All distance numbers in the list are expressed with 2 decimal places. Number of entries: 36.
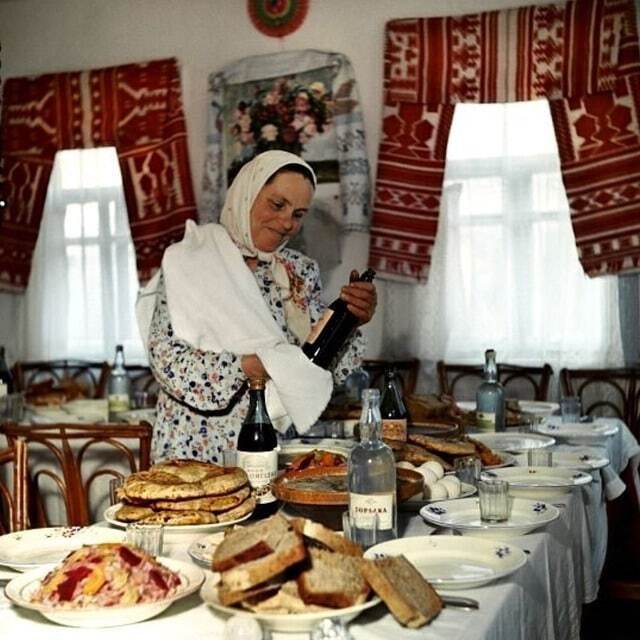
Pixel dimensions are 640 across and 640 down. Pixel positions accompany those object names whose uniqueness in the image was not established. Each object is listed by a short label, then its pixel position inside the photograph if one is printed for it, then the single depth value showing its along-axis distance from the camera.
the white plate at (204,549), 1.42
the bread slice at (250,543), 1.16
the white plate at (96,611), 1.15
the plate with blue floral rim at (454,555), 1.33
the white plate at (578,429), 2.88
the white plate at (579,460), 2.21
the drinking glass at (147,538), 1.39
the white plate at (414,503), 1.77
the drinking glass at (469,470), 1.95
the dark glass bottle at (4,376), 3.72
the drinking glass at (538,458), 2.21
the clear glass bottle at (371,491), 1.46
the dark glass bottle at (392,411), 2.20
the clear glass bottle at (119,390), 3.59
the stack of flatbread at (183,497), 1.56
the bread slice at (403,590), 1.14
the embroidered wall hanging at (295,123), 4.76
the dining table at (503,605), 1.15
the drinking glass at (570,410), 3.25
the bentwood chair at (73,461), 2.35
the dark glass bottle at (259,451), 1.71
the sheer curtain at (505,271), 4.44
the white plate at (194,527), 1.55
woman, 2.22
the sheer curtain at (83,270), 5.22
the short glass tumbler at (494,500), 1.60
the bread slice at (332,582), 1.12
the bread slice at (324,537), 1.22
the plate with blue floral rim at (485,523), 1.55
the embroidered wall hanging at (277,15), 4.92
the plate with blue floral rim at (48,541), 1.49
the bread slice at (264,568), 1.12
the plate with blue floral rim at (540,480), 1.92
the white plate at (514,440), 2.58
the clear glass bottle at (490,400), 2.91
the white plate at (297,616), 1.10
